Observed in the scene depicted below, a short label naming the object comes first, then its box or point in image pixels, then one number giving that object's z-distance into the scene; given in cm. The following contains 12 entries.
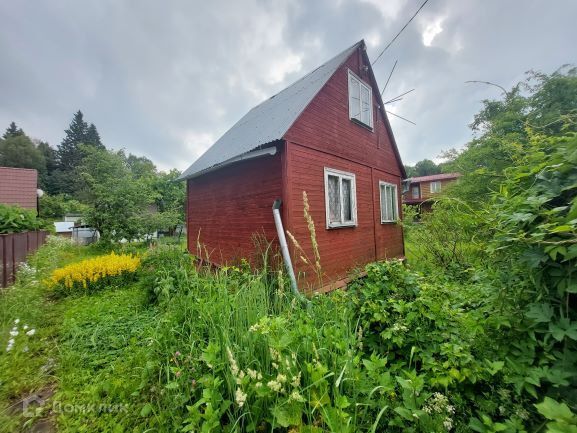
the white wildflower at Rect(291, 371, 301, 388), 115
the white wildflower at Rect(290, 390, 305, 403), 113
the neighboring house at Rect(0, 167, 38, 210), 1296
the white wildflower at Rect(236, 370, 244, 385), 114
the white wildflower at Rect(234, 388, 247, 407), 110
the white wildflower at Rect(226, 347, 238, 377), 117
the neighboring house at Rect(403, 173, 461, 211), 2697
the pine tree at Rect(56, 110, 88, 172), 4156
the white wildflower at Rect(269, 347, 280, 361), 131
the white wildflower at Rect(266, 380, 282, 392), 115
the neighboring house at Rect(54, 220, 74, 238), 1876
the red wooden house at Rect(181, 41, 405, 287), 500
